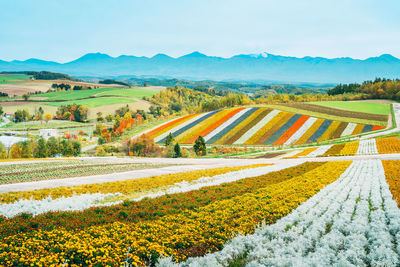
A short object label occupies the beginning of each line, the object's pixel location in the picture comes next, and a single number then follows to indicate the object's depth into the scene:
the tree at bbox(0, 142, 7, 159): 65.25
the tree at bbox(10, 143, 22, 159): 66.38
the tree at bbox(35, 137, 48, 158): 68.98
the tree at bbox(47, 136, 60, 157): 71.88
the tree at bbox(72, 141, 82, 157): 73.14
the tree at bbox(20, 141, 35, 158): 67.19
